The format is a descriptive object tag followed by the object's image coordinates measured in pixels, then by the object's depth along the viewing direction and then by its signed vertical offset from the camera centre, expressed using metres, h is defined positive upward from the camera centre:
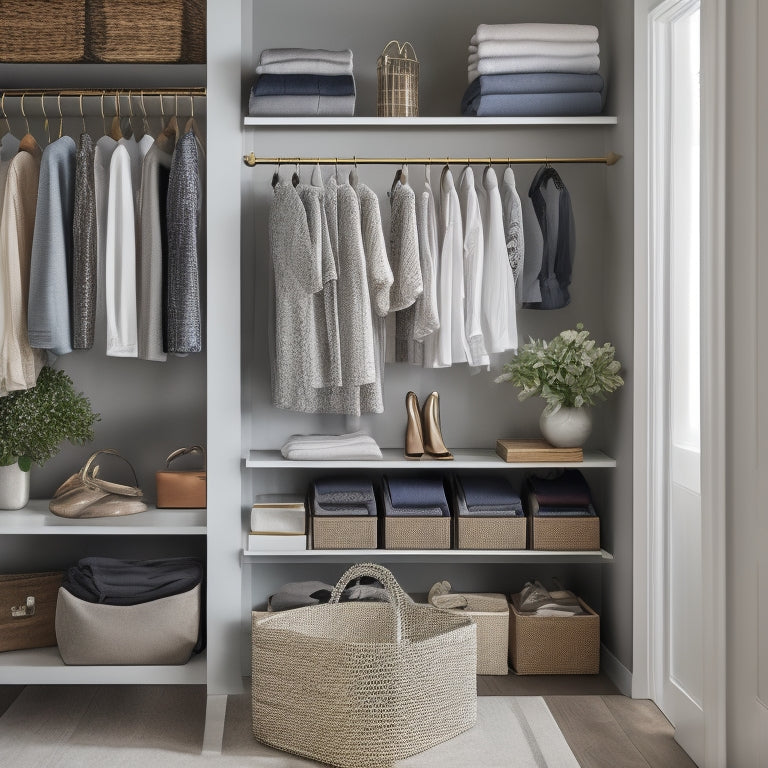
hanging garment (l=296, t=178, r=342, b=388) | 2.79 +0.23
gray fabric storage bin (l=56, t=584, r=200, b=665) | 2.67 -0.77
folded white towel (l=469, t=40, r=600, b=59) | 2.92 +1.10
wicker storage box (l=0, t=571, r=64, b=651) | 2.81 -0.75
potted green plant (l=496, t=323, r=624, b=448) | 2.87 +0.00
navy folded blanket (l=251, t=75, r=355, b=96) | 2.88 +0.96
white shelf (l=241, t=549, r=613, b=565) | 2.91 -0.61
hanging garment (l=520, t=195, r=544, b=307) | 3.02 +0.41
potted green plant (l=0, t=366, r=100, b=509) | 2.78 -0.15
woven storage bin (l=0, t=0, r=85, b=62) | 2.76 +1.10
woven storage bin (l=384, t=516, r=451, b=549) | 2.93 -0.52
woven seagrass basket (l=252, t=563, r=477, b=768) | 2.34 -0.86
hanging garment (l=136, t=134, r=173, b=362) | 2.75 +0.37
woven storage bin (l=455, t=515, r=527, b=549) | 2.95 -0.52
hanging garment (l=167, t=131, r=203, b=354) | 2.70 +0.38
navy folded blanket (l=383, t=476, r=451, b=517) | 2.95 -0.40
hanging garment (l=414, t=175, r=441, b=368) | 2.86 +0.34
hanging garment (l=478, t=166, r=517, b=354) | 2.93 +0.31
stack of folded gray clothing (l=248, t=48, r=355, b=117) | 2.88 +0.98
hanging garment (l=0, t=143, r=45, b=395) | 2.71 +0.31
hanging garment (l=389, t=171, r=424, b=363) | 2.84 +0.41
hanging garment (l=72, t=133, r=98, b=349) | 2.70 +0.39
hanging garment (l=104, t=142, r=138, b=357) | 2.72 +0.36
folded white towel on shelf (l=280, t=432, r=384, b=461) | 2.92 -0.24
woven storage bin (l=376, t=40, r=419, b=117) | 3.01 +1.00
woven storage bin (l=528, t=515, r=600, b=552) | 2.96 -0.53
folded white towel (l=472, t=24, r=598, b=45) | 2.92 +1.15
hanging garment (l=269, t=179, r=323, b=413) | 2.79 +0.28
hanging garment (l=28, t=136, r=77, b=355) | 2.67 +0.35
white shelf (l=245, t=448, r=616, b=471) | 2.89 -0.29
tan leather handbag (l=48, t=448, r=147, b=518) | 2.81 -0.39
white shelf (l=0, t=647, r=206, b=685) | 2.69 -0.91
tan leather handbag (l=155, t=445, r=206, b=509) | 2.93 -0.37
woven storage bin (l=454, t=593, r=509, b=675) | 2.96 -0.90
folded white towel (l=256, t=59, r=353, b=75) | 2.88 +1.02
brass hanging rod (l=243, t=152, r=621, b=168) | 2.95 +0.74
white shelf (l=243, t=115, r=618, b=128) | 2.93 +0.87
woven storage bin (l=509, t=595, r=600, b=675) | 2.96 -0.91
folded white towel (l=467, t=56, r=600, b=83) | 2.93 +1.05
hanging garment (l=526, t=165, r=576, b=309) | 3.02 +0.49
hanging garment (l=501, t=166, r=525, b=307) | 2.96 +0.51
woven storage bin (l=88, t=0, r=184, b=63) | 2.76 +1.10
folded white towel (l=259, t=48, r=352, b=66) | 2.88 +1.06
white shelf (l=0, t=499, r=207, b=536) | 2.72 -0.46
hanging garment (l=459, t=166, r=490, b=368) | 2.91 +0.34
